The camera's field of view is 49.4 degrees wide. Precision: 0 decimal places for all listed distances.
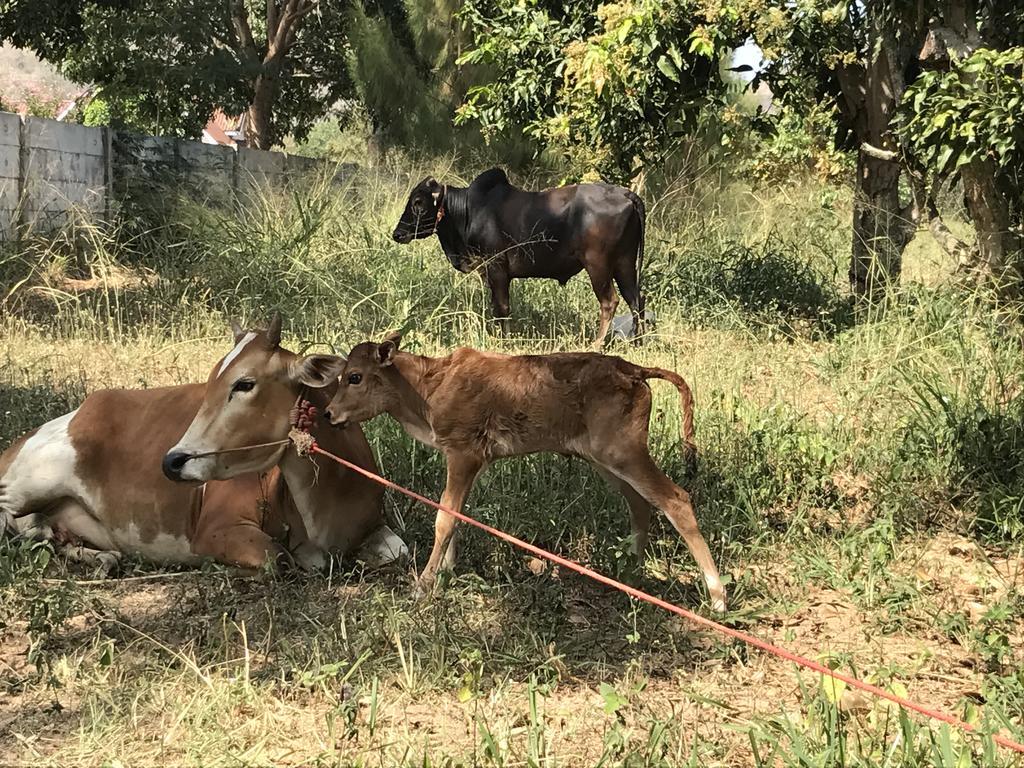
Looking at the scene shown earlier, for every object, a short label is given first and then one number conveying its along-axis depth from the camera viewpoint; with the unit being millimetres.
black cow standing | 9023
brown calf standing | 3904
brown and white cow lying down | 4035
